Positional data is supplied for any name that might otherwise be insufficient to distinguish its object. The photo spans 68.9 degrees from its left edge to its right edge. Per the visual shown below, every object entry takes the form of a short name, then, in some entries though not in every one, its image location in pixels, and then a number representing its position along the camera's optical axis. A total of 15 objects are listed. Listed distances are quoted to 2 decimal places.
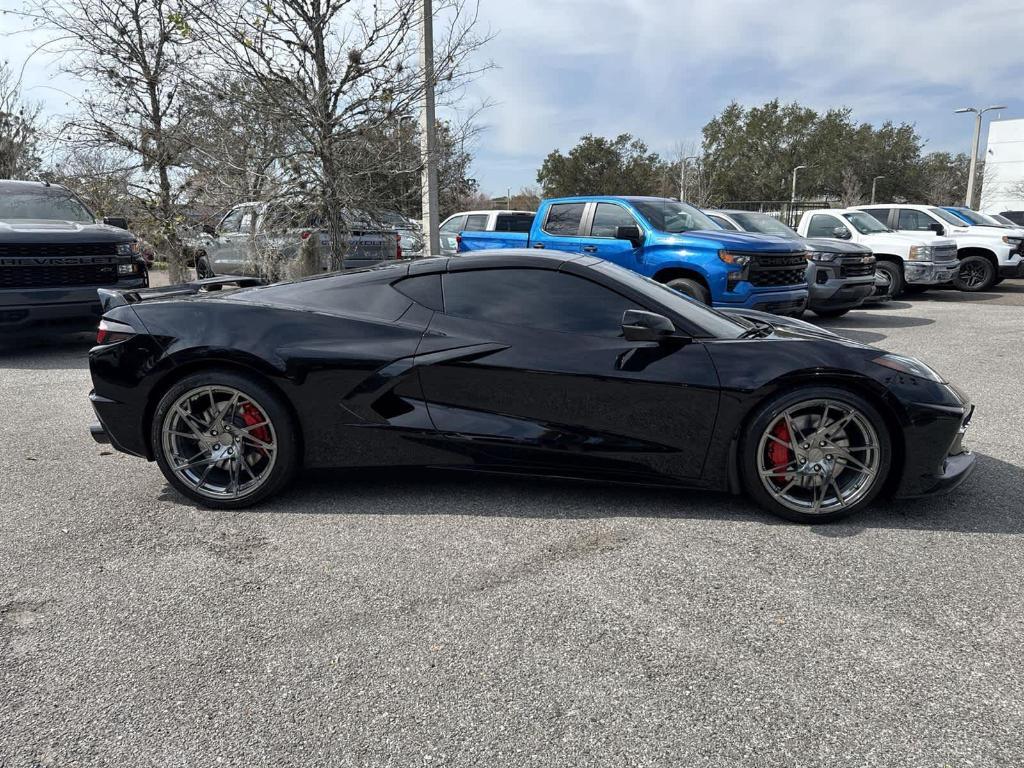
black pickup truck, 7.74
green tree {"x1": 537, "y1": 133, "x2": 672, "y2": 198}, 53.22
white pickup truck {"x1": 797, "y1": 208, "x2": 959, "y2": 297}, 13.66
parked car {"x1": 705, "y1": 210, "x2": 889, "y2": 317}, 10.84
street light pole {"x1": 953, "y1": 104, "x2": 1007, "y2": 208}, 29.27
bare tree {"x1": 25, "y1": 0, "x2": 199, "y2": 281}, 11.55
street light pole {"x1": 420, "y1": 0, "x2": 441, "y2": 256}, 9.38
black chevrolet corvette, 3.61
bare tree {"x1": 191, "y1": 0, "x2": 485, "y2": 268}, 8.80
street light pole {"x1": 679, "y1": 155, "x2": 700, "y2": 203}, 51.66
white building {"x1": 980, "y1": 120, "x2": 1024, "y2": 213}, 55.06
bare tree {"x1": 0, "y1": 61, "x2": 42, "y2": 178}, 18.63
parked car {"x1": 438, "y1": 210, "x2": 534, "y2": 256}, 14.65
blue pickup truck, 8.85
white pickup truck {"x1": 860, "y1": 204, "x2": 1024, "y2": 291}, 15.21
